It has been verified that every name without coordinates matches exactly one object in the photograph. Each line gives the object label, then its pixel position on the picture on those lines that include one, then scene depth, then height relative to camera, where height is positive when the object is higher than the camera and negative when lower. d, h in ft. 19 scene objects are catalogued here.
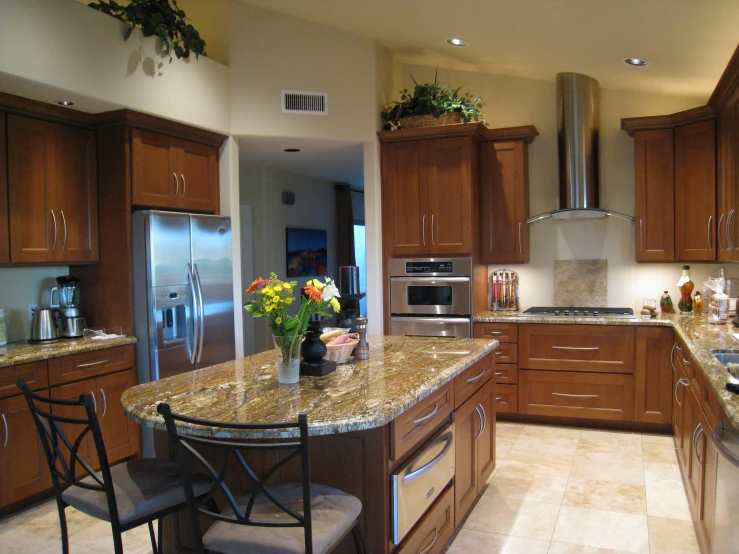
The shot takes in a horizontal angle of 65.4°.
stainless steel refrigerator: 12.50 -0.50
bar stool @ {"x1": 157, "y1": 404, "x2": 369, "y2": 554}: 5.09 -2.43
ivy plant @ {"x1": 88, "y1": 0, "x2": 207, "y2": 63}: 12.01 +5.37
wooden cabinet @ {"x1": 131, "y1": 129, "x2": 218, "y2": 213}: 12.74 +2.30
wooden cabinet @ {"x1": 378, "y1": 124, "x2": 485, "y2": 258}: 15.51 +2.07
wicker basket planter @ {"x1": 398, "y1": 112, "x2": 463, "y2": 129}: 15.48 +3.95
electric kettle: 11.82 -1.11
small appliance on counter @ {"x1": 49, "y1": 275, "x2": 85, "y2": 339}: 12.44 -0.77
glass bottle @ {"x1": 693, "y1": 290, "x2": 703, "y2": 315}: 14.66 -1.13
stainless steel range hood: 15.46 +3.22
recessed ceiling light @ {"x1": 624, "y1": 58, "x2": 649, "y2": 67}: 13.08 +4.60
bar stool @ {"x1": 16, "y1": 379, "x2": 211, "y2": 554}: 5.86 -2.39
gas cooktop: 15.02 -1.34
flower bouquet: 7.19 -0.53
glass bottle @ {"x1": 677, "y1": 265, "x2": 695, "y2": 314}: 14.99 -0.85
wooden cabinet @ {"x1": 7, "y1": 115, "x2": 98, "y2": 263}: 11.28 +1.68
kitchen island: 6.28 -1.59
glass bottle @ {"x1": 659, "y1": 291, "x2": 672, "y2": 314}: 15.30 -1.14
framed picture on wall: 21.59 +0.62
